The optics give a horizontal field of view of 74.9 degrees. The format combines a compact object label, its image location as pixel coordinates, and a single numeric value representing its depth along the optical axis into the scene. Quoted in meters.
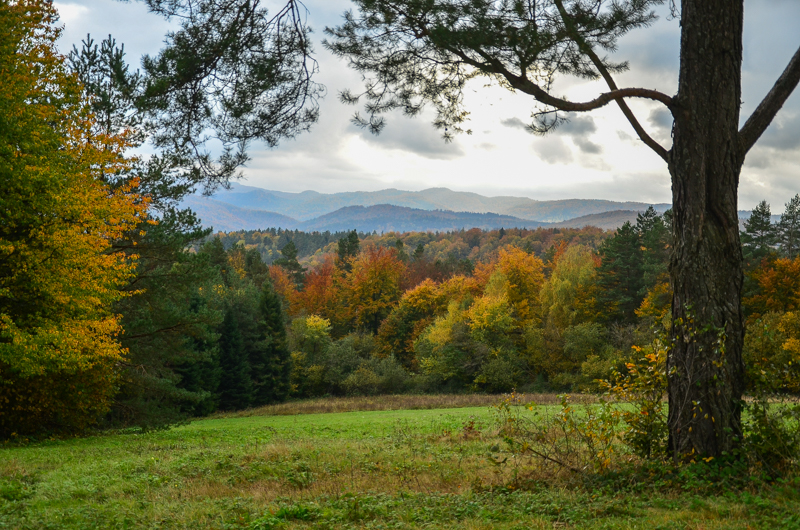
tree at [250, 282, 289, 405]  39.94
